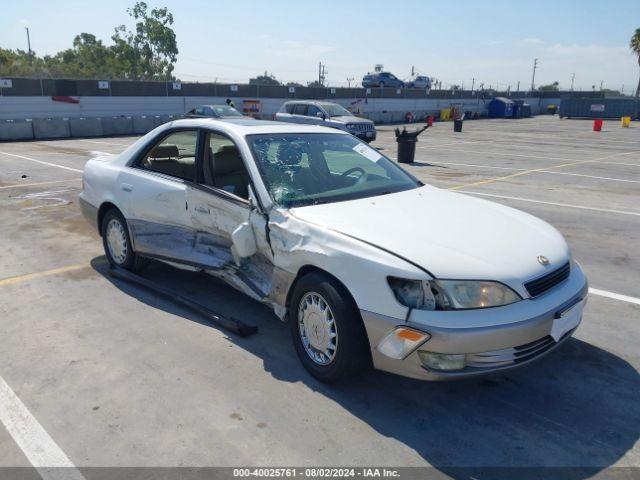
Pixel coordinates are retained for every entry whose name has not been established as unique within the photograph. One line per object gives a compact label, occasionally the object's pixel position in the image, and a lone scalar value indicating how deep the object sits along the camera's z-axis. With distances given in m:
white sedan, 2.94
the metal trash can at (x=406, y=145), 15.49
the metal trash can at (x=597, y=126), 32.41
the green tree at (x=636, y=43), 62.38
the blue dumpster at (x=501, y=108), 50.00
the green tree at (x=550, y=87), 111.00
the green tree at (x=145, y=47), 60.81
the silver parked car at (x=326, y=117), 19.72
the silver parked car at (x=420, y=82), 54.70
